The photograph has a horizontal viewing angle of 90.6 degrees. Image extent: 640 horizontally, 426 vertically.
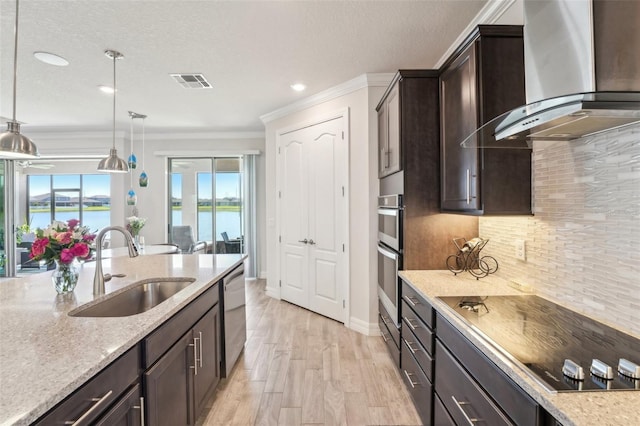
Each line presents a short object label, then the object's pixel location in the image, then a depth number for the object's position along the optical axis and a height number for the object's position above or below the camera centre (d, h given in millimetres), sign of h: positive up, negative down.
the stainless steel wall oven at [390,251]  2443 -315
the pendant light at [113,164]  3383 +554
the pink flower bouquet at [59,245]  1571 -147
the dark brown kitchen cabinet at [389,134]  2539 +711
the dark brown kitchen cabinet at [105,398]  889 -584
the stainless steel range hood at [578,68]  1003 +508
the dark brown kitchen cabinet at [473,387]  954 -640
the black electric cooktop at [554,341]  890 -466
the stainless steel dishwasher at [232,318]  2408 -857
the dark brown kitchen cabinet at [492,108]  1759 +595
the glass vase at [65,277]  1656 -325
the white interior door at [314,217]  3723 -32
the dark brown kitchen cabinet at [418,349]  1729 -829
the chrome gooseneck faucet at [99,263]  1723 -255
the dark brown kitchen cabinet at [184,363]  1388 -782
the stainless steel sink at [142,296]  1834 -514
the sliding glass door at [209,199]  6137 +312
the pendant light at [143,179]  4875 +557
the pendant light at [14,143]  1727 +409
